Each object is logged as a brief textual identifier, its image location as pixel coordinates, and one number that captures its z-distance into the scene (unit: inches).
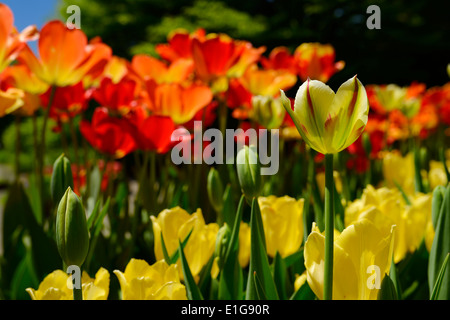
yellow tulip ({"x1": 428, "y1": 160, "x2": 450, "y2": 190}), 32.8
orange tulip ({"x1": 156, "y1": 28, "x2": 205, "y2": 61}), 32.9
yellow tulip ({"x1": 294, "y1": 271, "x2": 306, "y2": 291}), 17.5
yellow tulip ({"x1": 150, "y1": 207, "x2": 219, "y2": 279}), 18.4
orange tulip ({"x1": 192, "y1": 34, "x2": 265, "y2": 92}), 29.9
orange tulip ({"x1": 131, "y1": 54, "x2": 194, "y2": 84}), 31.4
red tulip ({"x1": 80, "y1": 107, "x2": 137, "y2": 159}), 27.8
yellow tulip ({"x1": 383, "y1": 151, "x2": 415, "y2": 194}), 37.4
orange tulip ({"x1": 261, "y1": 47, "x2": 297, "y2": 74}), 41.8
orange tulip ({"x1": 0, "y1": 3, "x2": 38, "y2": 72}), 20.2
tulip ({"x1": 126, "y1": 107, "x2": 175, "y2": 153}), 26.0
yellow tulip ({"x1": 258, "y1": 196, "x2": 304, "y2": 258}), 20.0
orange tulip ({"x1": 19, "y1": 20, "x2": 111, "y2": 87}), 23.5
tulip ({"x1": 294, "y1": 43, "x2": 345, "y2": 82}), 43.6
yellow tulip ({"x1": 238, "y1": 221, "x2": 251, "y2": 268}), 20.6
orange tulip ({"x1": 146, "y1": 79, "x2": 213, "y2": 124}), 28.1
